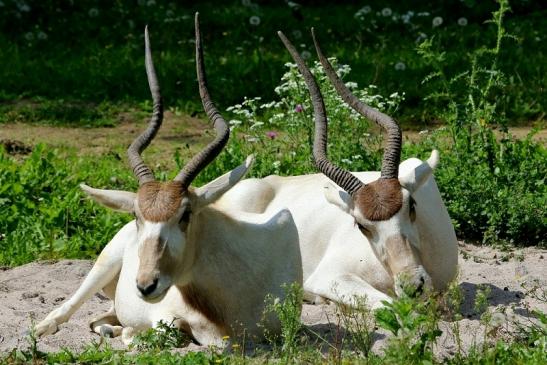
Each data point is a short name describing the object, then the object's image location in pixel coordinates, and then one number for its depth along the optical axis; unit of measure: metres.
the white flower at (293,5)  30.25
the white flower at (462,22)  29.91
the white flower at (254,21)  29.91
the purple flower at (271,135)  19.78
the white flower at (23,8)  30.95
